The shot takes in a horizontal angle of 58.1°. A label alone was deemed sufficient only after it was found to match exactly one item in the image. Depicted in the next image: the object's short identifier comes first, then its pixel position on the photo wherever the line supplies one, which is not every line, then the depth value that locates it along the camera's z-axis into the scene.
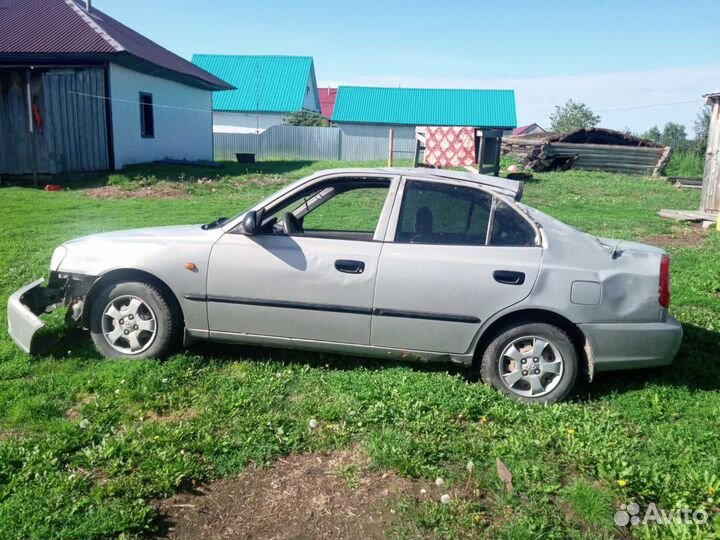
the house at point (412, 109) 42.50
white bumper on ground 4.73
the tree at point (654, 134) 52.31
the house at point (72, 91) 17.45
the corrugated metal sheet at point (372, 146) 35.59
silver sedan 4.39
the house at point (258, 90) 43.38
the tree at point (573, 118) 60.67
